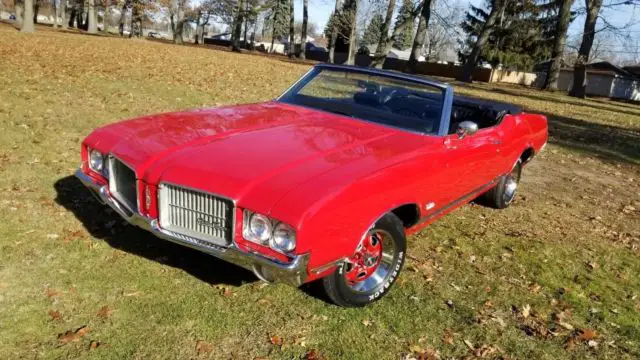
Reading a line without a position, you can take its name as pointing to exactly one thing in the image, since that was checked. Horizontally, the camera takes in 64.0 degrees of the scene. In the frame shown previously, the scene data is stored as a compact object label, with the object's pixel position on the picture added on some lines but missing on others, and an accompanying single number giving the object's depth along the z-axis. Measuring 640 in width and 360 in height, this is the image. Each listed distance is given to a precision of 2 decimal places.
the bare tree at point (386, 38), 23.47
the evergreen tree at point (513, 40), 34.97
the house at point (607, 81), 49.88
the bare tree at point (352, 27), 29.17
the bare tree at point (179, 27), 33.31
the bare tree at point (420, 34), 25.59
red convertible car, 2.87
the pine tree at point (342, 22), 30.30
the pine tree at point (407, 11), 24.84
